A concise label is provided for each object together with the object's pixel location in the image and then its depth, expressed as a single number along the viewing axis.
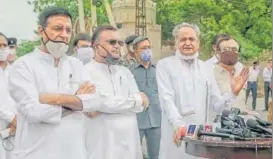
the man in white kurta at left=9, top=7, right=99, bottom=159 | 4.21
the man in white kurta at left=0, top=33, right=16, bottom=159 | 6.32
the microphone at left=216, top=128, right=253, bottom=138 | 3.86
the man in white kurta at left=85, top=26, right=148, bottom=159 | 5.15
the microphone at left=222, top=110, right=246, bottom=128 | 4.04
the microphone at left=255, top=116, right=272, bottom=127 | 4.07
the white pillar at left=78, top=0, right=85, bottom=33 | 16.95
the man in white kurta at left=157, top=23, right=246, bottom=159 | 5.35
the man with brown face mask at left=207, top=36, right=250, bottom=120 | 6.00
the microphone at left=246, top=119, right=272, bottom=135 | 3.94
